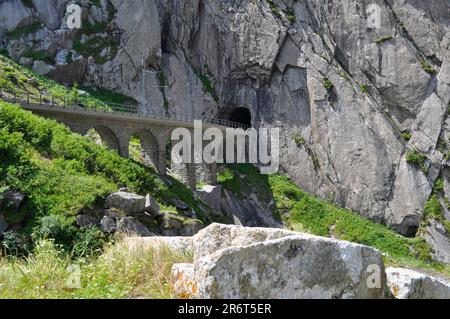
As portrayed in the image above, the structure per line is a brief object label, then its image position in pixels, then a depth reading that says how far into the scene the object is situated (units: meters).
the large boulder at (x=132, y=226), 15.77
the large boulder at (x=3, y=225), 14.16
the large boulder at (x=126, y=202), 17.42
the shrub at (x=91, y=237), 13.89
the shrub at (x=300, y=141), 50.12
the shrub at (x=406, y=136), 48.41
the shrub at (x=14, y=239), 12.67
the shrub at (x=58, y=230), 13.92
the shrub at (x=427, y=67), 48.53
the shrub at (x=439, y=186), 46.38
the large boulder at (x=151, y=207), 18.88
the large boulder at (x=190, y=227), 19.83
